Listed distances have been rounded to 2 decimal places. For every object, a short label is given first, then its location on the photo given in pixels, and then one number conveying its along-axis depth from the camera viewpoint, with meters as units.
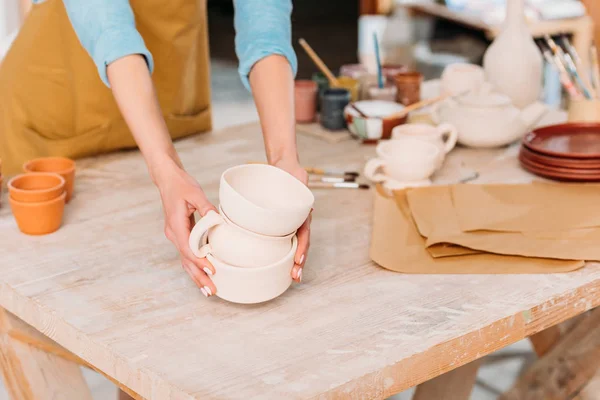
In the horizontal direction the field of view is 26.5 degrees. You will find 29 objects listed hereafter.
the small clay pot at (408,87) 2.47
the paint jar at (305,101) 2.47
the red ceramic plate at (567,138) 2.21
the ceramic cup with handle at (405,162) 2.09
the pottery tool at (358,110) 2.32
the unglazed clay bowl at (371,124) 2.31
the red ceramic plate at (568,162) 2.10
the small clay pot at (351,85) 2.53
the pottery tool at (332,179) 2.14
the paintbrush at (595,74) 2.45
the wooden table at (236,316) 1.62
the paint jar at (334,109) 2.41
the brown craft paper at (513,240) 1.86
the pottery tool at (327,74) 2.52
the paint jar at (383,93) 2.49
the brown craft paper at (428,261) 1.83
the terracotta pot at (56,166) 2.04
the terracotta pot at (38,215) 1.91
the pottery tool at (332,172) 2.17
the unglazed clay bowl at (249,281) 1.71
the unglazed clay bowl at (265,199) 1.69
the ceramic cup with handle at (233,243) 1.71
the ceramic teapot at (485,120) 2.27
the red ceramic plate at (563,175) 2.10
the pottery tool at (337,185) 2.12
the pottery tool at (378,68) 2.49
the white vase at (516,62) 2.45
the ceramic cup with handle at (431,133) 2.19
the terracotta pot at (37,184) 1.93
